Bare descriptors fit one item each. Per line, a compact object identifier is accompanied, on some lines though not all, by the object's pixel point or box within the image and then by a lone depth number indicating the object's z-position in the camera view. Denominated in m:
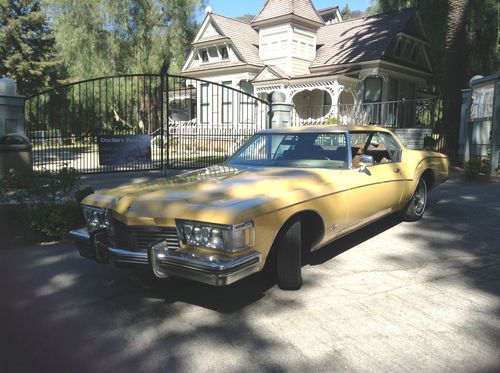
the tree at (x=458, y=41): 14.62
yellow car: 3.27
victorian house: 21.73
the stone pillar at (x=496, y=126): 10.33
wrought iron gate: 9.90
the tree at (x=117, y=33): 25.30
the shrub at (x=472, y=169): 10.80
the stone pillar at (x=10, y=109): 8.20
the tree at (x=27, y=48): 37.84
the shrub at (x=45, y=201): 5.65
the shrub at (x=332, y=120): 19.59
